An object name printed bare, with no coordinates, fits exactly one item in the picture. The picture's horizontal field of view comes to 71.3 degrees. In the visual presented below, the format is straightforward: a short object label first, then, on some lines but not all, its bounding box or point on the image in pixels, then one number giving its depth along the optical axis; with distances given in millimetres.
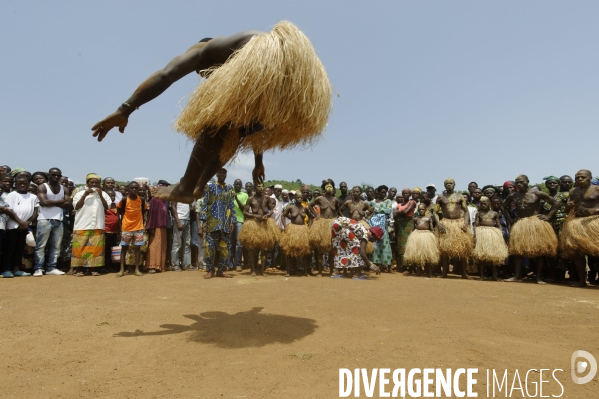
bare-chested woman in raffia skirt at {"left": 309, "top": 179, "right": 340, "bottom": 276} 8734
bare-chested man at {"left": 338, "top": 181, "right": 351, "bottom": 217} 9861
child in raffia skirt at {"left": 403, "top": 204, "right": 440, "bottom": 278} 8531
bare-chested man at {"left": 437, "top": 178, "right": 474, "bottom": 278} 8383
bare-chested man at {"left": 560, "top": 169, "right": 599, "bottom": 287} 7230
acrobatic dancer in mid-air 2797
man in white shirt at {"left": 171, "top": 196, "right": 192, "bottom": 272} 9086
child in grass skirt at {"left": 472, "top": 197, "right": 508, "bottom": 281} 8234
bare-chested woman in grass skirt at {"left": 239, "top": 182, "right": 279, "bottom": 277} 8508
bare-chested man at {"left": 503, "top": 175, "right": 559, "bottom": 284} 7816
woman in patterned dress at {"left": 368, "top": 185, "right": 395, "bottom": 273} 9641
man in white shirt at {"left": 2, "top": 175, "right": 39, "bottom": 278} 7594
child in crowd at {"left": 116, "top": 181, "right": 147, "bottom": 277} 8203
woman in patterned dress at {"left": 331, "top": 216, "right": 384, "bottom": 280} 8523
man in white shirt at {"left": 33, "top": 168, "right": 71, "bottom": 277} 7887
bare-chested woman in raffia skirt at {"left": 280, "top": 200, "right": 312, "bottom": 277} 8625
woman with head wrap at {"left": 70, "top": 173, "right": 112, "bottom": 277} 8039
